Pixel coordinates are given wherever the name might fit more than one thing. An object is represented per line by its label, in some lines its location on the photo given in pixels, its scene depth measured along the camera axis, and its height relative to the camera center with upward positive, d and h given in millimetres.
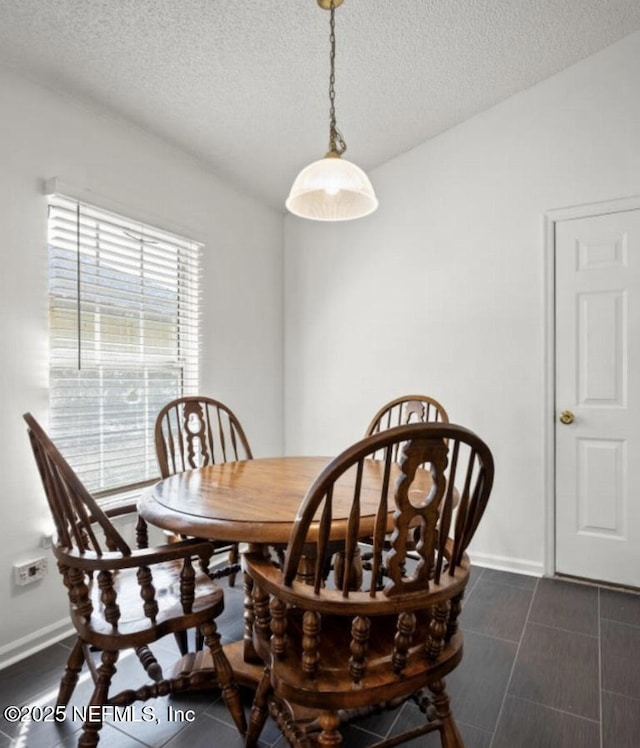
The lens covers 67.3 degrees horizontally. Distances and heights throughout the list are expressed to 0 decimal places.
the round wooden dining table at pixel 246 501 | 1278 -408
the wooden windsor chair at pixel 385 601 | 1014 -505
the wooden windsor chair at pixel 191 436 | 2211 -326
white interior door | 2529 -138
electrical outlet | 1933 -817
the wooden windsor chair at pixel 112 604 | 1270 -692
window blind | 2152 +180
